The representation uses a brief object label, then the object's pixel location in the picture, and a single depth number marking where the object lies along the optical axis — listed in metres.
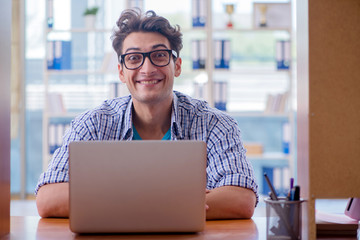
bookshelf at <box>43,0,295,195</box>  4.62
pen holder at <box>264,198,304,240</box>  1.06
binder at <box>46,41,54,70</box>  4.66
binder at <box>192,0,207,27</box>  4.57
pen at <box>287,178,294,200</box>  1.08
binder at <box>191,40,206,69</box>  4.59
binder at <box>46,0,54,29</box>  4.71
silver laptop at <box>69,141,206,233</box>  1.11
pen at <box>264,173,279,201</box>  1.08
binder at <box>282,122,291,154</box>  4.66
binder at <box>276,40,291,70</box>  4.59
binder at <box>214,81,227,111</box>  4.59
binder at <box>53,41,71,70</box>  4.68
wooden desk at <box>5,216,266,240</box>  1.15
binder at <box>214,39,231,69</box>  4.57
